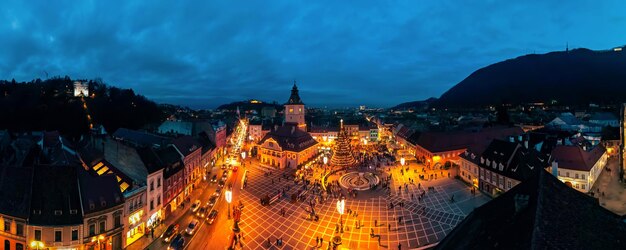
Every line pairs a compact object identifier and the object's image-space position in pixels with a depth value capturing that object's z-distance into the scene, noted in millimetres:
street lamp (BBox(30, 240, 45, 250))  23234
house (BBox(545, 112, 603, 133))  75819
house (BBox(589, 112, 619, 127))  90188
